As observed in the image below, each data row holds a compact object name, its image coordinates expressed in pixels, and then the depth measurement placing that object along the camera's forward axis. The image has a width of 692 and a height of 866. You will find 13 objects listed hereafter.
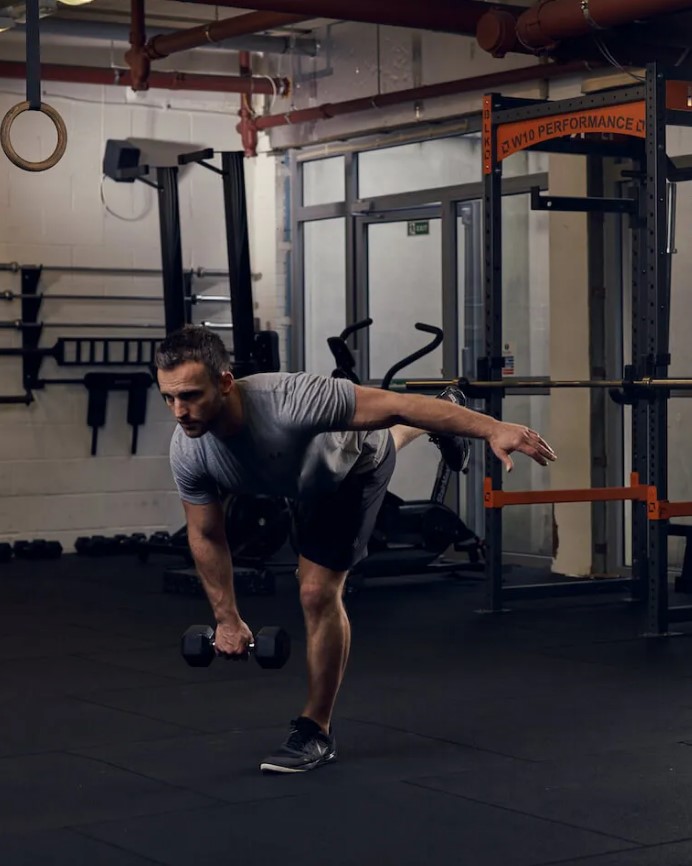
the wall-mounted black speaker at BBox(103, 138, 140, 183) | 8.77
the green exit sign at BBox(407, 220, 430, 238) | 8.61
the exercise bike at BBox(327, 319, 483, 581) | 7.14
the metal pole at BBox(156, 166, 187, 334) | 7.88
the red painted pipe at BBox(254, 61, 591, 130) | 7.38
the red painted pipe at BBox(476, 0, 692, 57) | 5.96
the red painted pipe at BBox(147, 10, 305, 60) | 7.82
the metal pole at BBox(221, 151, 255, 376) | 7.68
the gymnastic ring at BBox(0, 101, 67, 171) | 5.13
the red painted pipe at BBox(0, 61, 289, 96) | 8.66
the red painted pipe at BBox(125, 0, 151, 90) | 8.12
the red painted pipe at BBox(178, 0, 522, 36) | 6.73
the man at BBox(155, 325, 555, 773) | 3.32
